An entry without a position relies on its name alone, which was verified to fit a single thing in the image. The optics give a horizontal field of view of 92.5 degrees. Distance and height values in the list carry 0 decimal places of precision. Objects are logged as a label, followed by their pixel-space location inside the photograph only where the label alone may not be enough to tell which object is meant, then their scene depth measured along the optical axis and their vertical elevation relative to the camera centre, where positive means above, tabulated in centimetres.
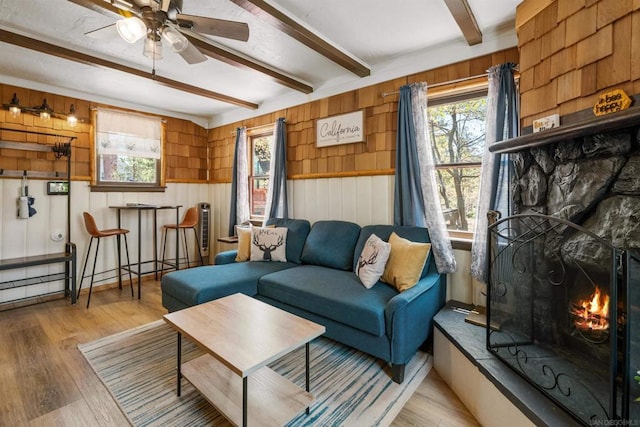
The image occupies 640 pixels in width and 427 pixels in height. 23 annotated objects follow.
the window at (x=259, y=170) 452 +50
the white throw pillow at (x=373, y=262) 247 -47
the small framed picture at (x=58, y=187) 364 +14
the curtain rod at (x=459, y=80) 253 +109
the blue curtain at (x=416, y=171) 270 +31
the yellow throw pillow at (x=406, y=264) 233 -46
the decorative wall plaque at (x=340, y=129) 330 +85
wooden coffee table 153 -74
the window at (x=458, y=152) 271 +50
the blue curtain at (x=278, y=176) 394 +35
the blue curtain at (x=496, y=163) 229 +34
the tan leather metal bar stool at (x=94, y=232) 357 -38
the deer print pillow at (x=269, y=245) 343 -47
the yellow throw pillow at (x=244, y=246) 353 -51
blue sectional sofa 206 -69
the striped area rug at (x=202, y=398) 176 -122
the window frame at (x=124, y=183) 398 +38
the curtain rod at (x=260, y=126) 430 +110
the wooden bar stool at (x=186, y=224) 441 -33
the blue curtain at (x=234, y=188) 455 +21
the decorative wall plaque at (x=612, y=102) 131 +47
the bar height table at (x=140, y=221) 401 -28
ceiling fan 168 +103
